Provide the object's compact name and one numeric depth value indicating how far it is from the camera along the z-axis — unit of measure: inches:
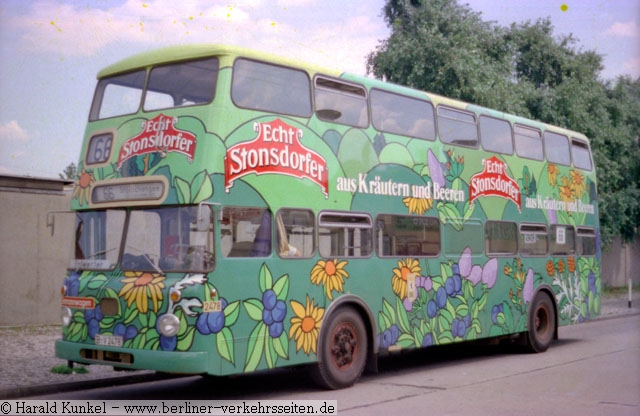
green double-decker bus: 362.3
